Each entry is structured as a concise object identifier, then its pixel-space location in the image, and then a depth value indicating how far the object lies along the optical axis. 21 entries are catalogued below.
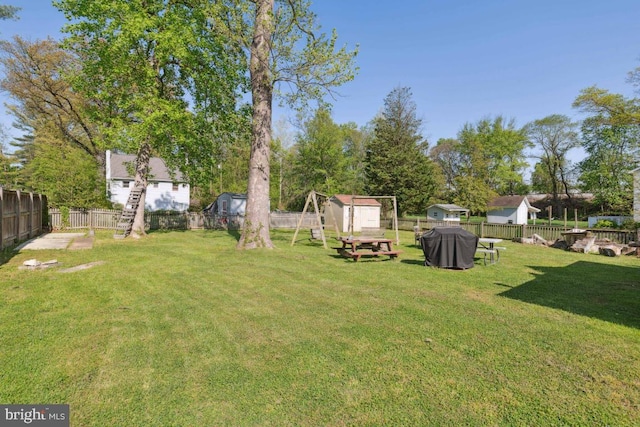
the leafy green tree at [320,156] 35.69
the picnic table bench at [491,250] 10.57
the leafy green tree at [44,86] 25.95
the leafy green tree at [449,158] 52.73
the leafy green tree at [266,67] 11.68
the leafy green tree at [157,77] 13.68
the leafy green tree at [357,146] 43.28
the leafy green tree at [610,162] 28.05
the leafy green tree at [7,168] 36.00
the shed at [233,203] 28.95
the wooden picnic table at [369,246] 10.46
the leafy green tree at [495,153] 46.39
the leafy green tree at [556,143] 41.99
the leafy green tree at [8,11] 14.72
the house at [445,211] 34.58
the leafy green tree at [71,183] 19.69
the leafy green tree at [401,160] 33.03
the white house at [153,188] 31.13
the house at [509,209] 36.84
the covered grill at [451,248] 9.19
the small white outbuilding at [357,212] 26.47
